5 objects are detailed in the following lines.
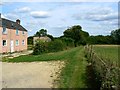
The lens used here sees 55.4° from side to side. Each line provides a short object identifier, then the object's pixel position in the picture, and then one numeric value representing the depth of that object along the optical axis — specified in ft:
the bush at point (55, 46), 60.82
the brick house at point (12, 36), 56.29
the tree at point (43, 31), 177.53
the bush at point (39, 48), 54.60
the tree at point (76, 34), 116.52
